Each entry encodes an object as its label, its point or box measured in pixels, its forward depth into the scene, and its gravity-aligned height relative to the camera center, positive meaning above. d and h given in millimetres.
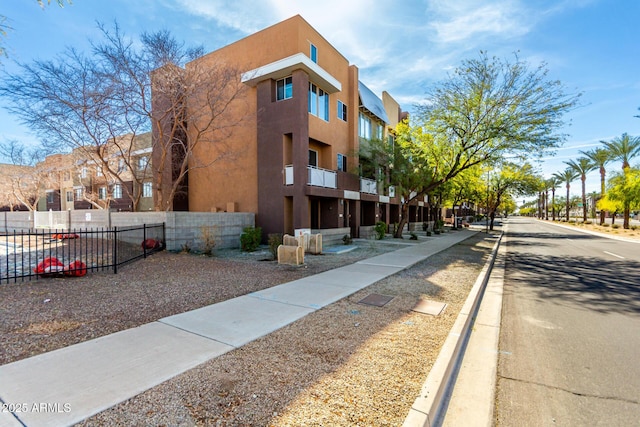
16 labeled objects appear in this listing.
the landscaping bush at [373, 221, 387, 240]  21734 -1153
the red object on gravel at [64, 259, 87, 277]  8227 -1456
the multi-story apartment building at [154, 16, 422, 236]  16078 +4351
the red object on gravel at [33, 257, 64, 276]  7973 -1372
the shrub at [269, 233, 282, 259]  12695 -1242
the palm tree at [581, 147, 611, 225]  40531 +7284
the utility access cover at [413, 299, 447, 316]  5923 -1892
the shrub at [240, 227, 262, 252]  14586 -1215
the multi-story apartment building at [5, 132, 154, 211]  19258 +3317
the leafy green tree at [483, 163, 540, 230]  32125 +3472
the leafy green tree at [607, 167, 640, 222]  30781 +2350
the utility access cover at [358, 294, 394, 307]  6441 -1867
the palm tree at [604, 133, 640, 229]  36344 +7729
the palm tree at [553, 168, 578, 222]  56438 +7002
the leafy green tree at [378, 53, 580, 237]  16750 +5114
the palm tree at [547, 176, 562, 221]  65150 +6499
